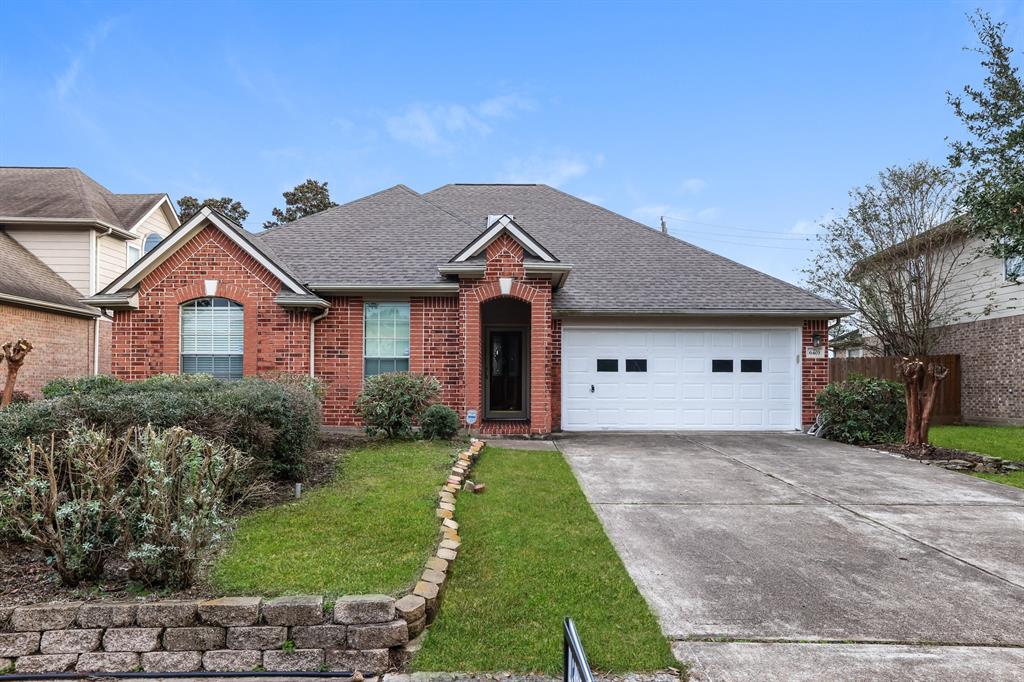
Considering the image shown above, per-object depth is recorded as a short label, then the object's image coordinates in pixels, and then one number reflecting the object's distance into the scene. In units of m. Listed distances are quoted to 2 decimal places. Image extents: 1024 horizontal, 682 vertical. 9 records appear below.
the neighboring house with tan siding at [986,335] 14.74
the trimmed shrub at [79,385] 8.34
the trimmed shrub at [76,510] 3.74
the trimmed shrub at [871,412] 11.30
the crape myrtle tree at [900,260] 16.09
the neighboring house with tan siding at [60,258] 13.63
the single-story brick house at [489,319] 10.73
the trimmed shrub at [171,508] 3.66
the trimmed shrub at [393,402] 9.45
